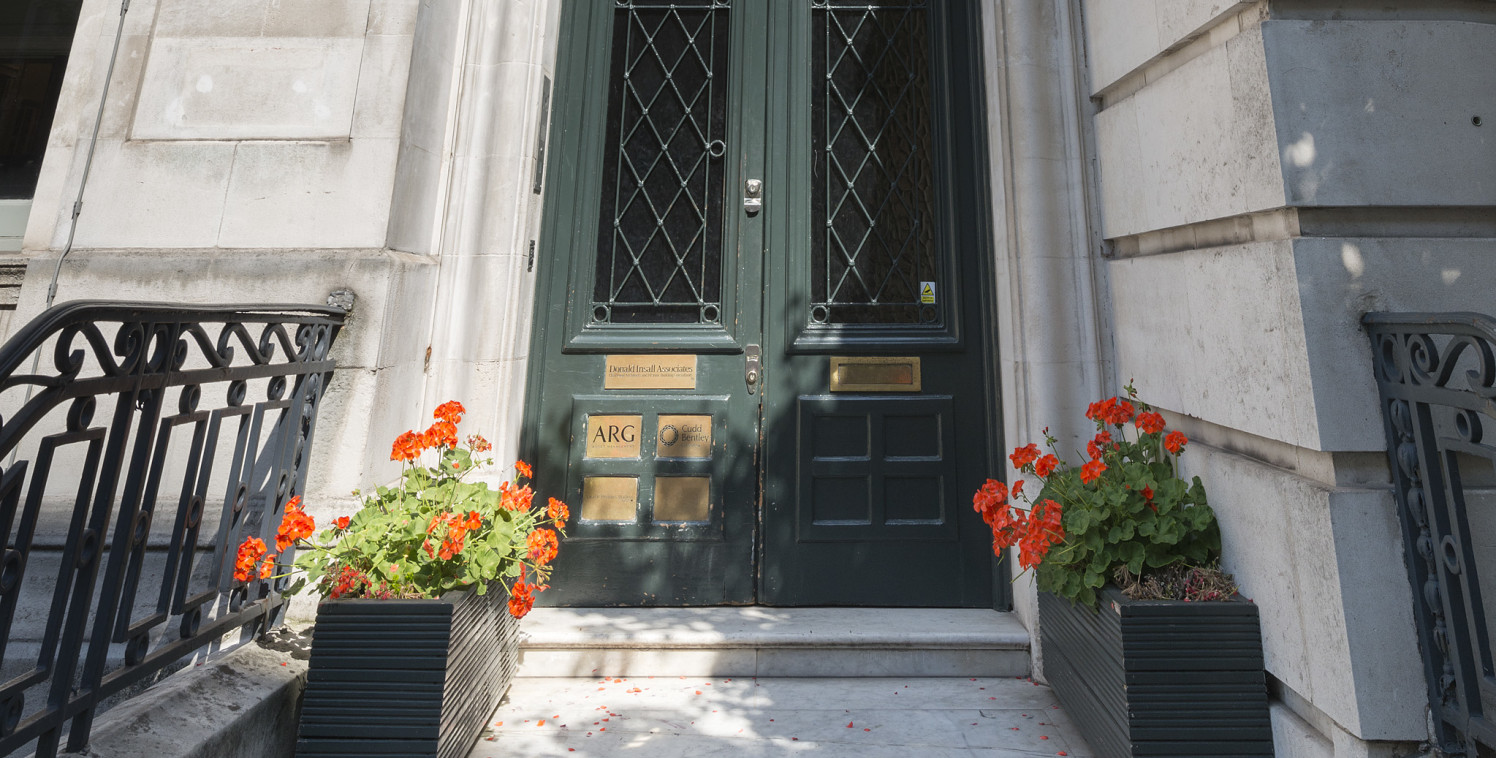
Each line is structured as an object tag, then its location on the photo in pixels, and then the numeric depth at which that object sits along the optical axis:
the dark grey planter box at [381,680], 2.51
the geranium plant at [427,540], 2.69
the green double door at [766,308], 4.02
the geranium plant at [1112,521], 2.74
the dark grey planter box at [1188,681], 2.48
